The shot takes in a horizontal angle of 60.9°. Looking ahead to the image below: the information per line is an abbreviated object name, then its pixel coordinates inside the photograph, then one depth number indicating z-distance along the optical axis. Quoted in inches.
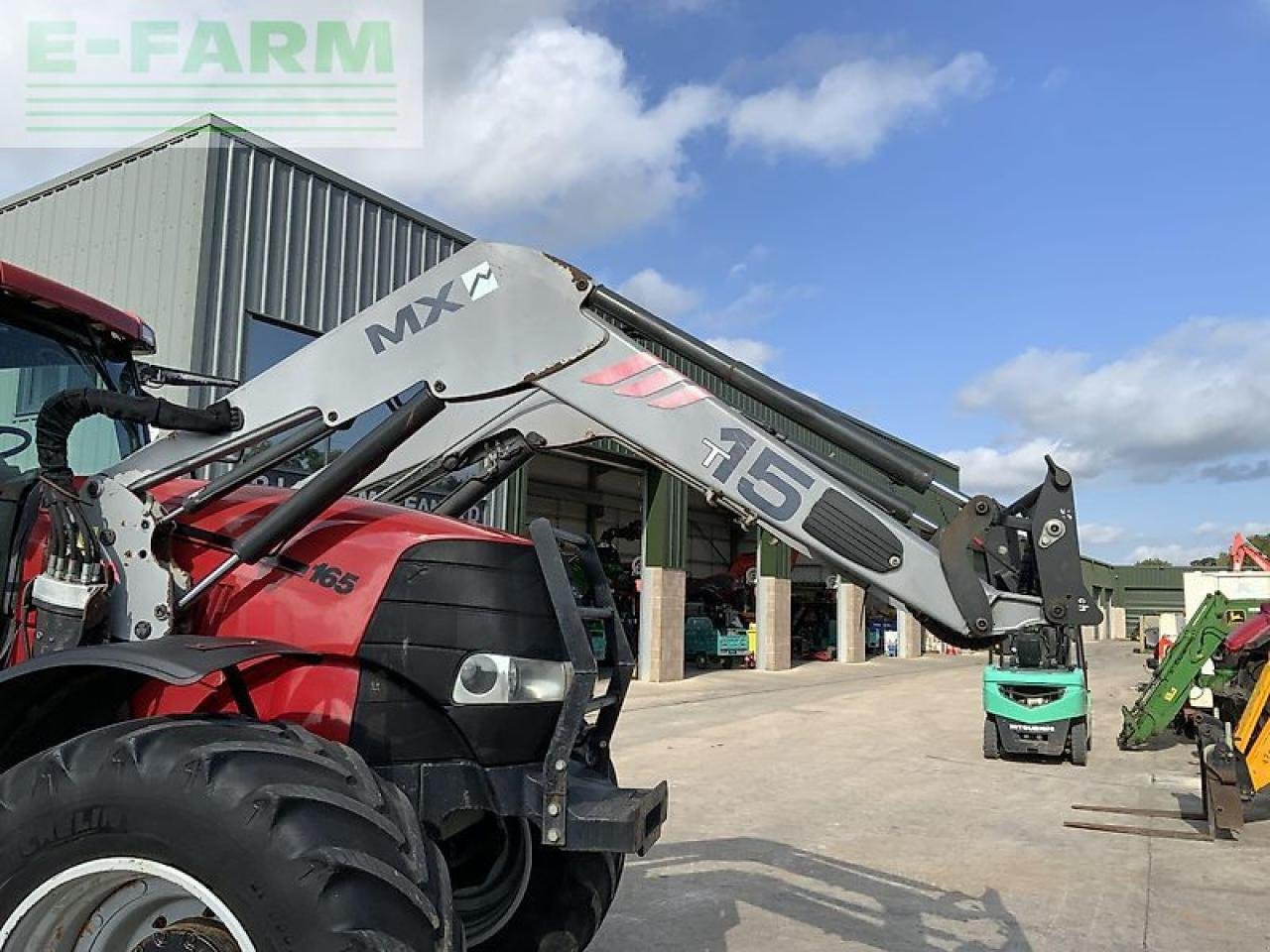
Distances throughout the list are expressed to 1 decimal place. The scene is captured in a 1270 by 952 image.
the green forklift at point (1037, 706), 453.7
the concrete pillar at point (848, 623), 1197.7
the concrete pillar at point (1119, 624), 2445.9
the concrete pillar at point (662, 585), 821.2
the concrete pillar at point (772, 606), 1014.4
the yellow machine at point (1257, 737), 323.9
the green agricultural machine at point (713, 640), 1018.1
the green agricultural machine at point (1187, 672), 461.1
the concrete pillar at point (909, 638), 1396.4
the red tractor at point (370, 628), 103.3
